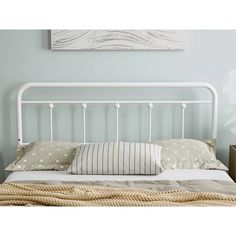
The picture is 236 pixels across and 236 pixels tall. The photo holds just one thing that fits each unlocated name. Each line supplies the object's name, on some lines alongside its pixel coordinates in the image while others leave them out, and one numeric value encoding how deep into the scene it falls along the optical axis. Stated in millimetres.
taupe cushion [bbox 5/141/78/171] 2721
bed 1952
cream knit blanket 1874
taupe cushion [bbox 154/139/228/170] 2717
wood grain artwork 3082
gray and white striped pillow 2605
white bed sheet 2500
